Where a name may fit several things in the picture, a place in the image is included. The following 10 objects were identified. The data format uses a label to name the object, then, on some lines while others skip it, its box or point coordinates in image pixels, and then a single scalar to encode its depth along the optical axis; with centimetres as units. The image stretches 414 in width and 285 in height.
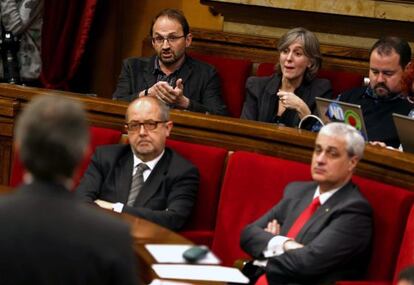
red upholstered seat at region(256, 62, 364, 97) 1131
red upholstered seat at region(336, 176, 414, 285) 811
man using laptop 995
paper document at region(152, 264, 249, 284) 653
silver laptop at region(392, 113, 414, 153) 868
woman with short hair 1077
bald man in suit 940
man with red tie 805
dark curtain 1348
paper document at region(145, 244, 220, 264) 677
